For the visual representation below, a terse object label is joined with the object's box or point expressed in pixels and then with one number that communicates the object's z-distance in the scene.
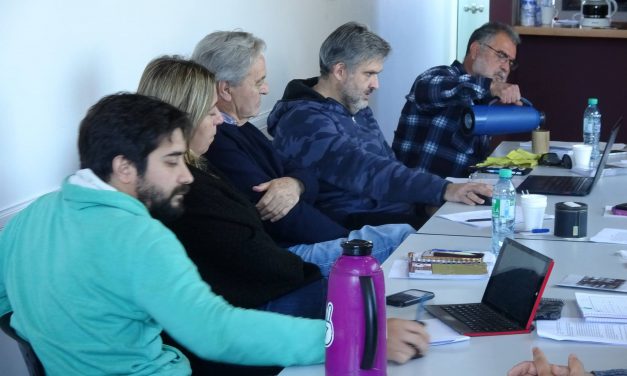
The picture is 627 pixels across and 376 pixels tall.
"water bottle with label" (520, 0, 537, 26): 5.78
